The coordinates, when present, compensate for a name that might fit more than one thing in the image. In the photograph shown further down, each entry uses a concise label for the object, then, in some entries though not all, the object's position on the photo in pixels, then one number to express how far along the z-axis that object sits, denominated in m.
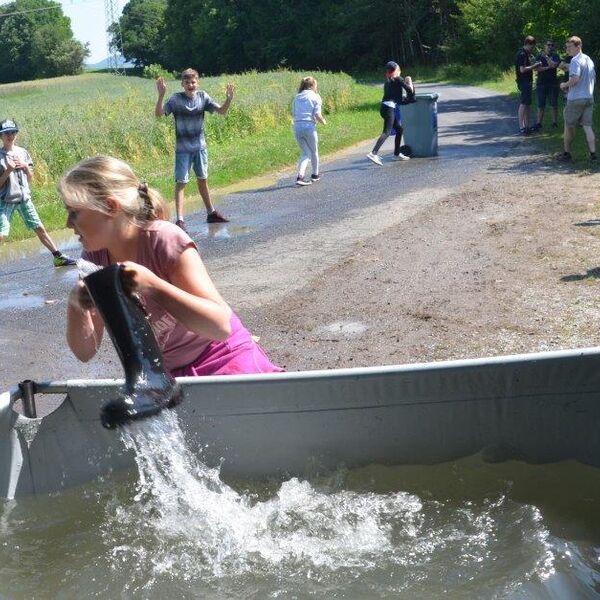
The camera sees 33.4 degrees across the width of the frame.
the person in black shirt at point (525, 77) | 20.42
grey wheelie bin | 18.72
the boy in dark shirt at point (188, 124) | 13.31
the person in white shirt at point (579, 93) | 15.35
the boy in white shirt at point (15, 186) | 11.34
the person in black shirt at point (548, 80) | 21.03
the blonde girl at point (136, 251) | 3.51
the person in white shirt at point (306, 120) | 16.62
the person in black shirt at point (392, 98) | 18.70
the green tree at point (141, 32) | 137.88
